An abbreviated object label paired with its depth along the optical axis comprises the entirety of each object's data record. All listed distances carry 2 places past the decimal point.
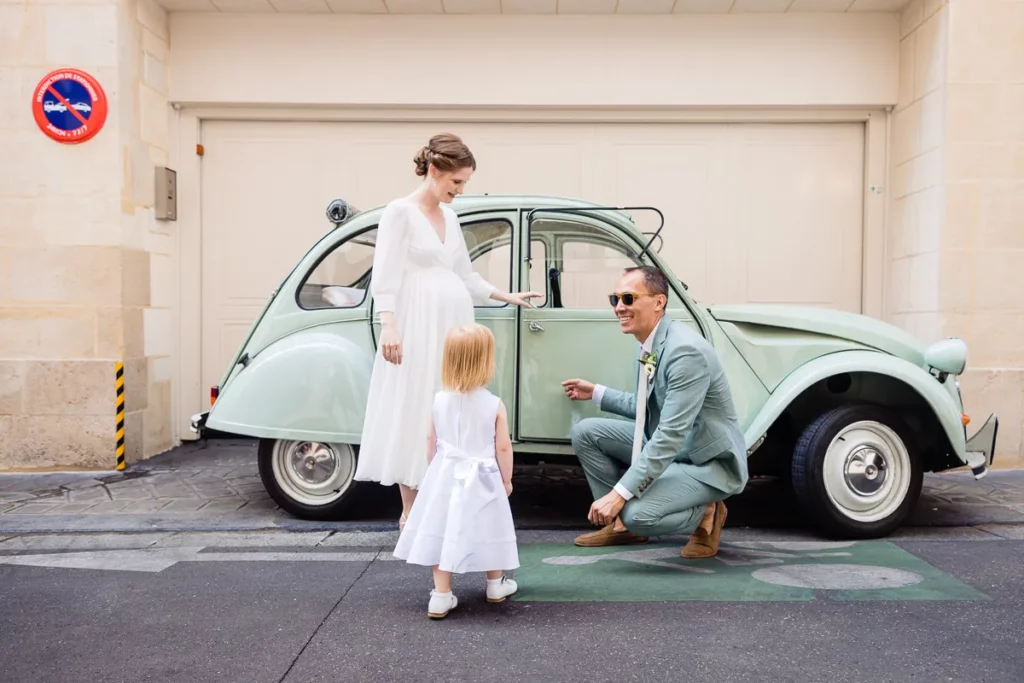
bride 4.27
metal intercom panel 7.71
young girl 3.36
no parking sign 6.92
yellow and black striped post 6.91
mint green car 4.64
